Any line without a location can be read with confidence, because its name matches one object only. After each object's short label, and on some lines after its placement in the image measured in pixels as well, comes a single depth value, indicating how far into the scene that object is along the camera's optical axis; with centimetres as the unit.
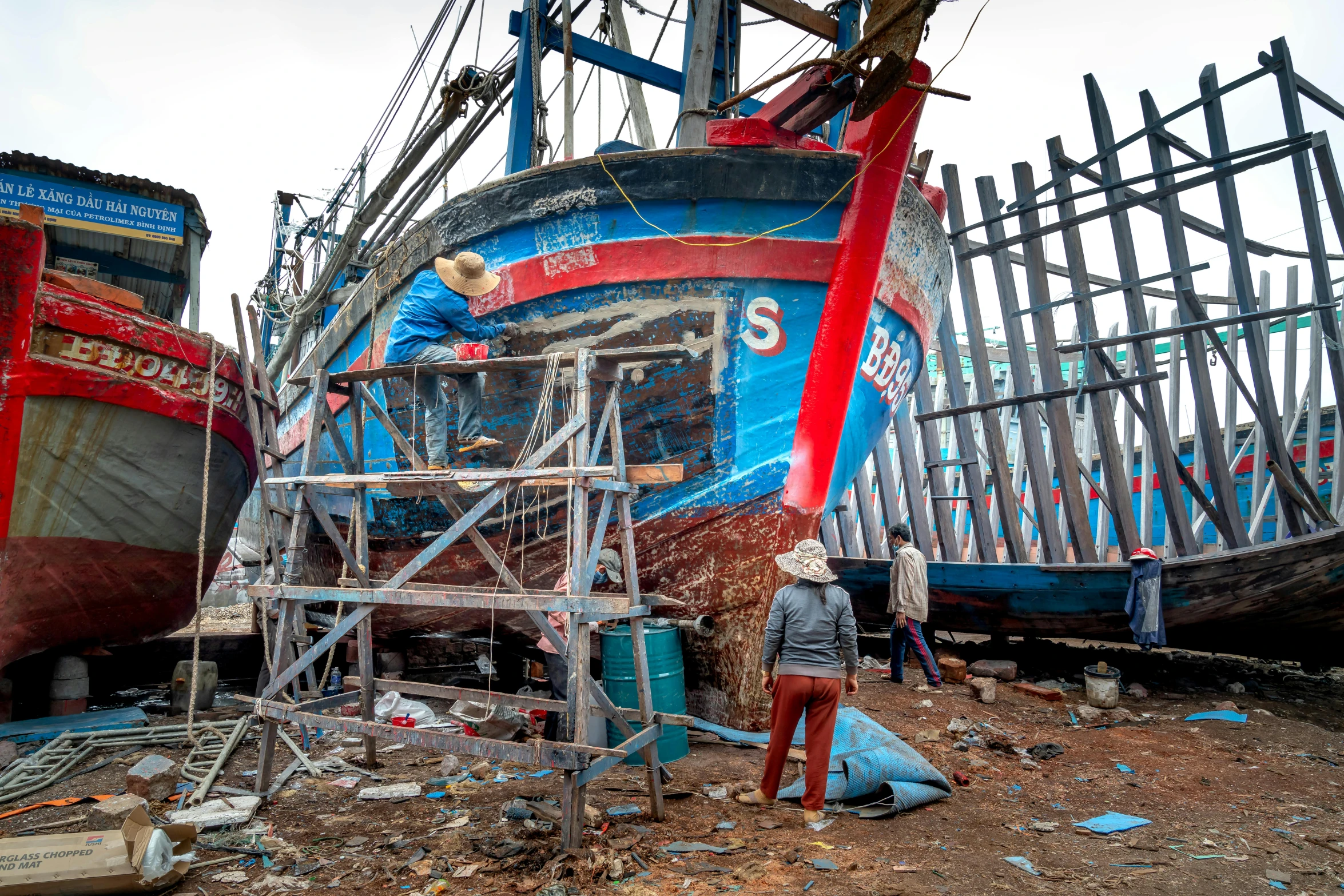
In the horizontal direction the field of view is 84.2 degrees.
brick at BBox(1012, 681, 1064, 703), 636
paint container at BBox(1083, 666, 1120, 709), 613
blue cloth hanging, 615
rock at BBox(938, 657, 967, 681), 700
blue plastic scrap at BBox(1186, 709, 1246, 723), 576
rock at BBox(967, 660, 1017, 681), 713
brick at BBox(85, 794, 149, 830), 333
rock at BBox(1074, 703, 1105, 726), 591
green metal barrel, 452
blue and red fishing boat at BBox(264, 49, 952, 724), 486
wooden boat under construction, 608
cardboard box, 258
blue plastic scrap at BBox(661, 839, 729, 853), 330
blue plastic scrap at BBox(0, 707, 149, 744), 490
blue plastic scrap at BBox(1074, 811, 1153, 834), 370
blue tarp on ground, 390
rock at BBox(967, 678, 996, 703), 630
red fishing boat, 489
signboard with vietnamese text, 749
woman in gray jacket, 379
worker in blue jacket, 483
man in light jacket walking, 679
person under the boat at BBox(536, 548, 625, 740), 448
